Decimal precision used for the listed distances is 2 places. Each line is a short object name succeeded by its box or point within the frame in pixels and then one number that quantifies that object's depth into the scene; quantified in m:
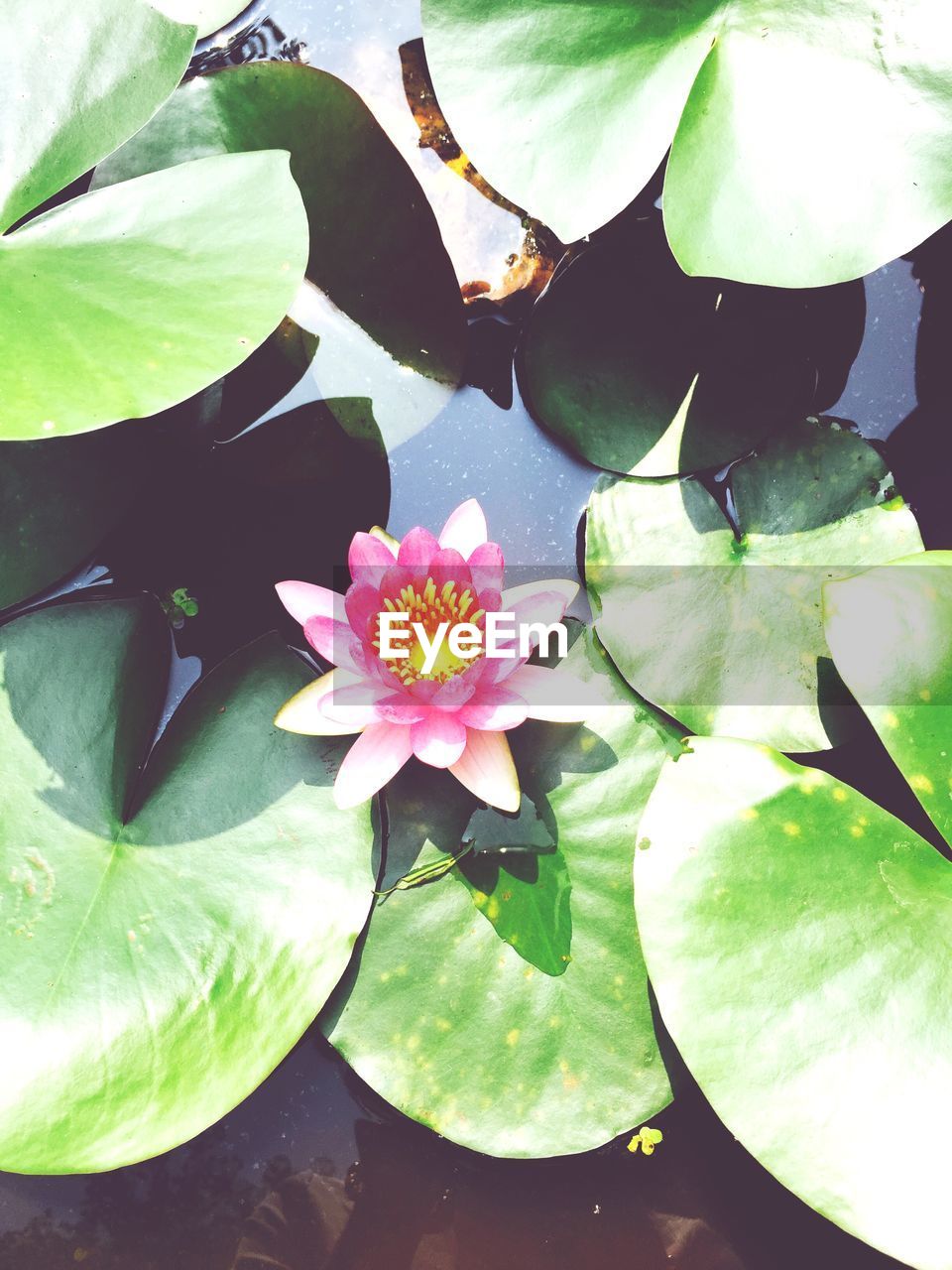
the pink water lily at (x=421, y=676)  0.39
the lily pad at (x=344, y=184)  0.43
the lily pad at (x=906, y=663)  0.40
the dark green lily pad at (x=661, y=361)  0.44
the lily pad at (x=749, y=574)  0.43
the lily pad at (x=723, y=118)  0.39
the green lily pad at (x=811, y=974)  0.36
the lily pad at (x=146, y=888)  0.38
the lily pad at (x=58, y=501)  0.43
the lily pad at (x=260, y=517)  0.45
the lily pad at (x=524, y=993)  0.40
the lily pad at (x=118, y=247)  0.37
